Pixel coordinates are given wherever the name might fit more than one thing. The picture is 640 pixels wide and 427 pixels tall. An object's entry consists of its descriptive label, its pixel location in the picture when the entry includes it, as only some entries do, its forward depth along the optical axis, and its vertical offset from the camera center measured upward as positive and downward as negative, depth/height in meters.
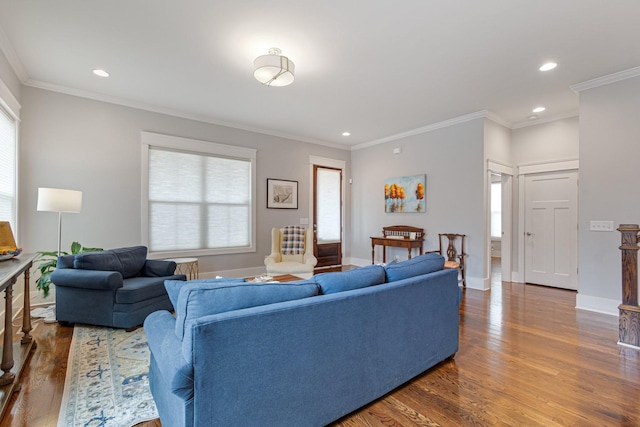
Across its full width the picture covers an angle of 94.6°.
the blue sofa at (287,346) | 1.19 -0.62
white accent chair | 4.41 -0.67
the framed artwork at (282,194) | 5.70 +0.49
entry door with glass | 6.43 +0.09
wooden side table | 4.31 -0.76
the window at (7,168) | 3.11 +0.54
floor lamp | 3.13 +0.18
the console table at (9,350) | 1.77 -0.89
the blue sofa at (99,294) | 2.92 -0.77
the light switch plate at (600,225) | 3.49 -0.06
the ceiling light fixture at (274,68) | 2.77 +1.43
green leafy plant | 3.27 -0.56
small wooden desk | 5.41 -0.37
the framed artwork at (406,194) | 5.50 +0.49
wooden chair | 4.84 -0.51
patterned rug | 1.68 -1.13
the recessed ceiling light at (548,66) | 3.20 +1.70
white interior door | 4.67 -0.14
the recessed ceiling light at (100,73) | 3.39 +1.69
